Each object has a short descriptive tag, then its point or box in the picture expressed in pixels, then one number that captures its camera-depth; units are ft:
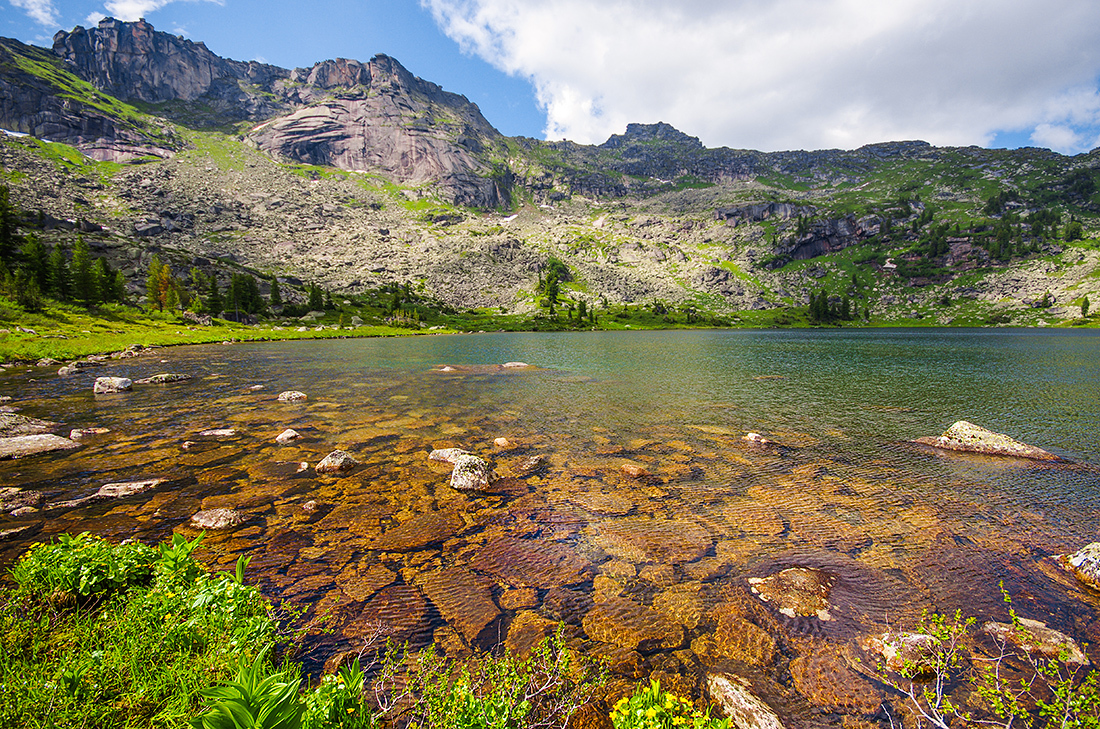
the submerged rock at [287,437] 69.31
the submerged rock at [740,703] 21.94
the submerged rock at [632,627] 28.30
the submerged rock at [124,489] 47.19
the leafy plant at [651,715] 15.15
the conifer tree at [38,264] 294.46
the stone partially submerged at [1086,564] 34.36
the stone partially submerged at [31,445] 58.54
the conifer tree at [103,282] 326.03
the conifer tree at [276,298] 514.68
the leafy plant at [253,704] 13.11
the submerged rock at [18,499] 42.37
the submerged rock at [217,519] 41.04
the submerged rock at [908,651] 25.49
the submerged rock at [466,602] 29.01
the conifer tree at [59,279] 306.35
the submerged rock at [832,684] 23.94
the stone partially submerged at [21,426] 65.92
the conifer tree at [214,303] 427.33
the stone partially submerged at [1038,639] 26.99
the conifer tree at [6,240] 310.24
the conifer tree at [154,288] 373.95
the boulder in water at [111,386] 103.50
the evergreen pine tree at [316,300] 536.58
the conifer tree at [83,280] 313.53
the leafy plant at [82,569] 22.58
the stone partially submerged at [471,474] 52.95
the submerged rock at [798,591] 31.73
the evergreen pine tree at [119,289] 348.59
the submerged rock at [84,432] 67.27
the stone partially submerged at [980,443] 66.08
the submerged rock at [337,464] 57.31
